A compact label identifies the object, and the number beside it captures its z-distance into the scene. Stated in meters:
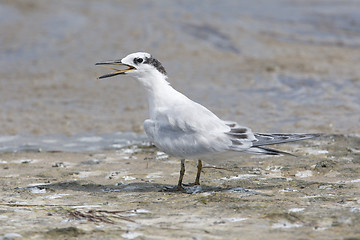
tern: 8.77
